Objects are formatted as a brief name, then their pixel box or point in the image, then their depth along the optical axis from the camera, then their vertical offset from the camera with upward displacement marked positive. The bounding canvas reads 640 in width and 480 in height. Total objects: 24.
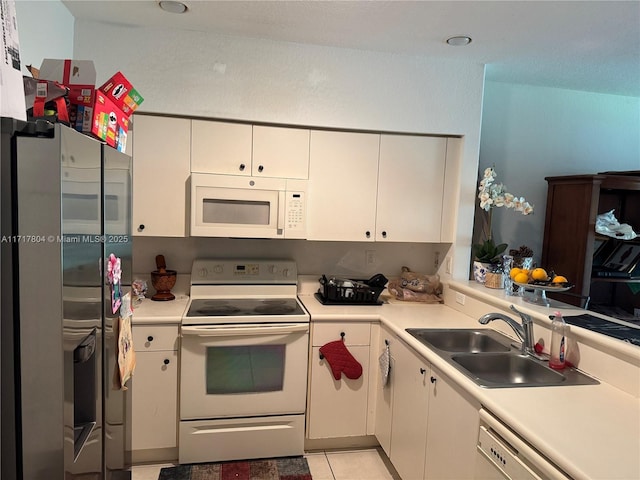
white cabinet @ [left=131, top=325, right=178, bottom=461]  2.37 -1.03
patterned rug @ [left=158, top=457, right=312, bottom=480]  2.38 -1.49
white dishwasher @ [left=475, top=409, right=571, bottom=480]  1.25 -0.75
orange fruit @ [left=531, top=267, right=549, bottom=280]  2.30 -0.28
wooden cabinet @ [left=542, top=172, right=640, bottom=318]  2.99 -0.04
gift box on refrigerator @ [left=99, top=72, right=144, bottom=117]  1.67 +0.43
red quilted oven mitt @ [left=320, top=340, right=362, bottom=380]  2.53 -0.87
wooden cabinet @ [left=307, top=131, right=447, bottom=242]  2.79 +0.18
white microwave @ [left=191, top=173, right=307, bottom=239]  2.54 +0.01
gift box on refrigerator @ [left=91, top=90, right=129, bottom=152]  1.45 +0.29
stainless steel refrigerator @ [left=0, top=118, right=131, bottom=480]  0.95 -0.22
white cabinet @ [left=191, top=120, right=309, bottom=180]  2.62 +0.36
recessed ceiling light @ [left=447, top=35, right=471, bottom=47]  2.42 +1.02
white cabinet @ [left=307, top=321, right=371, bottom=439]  2.56 -1.08
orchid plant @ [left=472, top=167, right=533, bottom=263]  2.79 +0.12
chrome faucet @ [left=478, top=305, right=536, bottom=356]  2.00 -0.52
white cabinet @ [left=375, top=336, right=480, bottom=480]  1.67 -0.94
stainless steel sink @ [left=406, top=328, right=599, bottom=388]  1.77 -0.65
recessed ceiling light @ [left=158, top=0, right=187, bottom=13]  2.14 +1.00
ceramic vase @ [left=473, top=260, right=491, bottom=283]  2.87 -0.35
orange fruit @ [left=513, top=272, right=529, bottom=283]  2.34 -0.31
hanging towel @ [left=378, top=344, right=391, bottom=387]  2.46 -0.87
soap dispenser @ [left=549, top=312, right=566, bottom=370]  1.85 -0.52
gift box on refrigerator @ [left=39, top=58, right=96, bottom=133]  1.42 +0.41
